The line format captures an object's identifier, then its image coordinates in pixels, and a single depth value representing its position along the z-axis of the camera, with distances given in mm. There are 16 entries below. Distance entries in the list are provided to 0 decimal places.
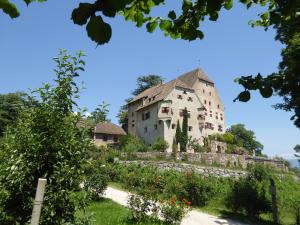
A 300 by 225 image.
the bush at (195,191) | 18672
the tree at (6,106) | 52122
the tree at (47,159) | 5301
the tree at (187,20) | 1805
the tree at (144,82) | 68688
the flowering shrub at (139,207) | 12754
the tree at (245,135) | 86312
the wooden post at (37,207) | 4453
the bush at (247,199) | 16391
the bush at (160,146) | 43344
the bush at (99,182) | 17948
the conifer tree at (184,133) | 45375
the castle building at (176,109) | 47969
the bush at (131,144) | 40222
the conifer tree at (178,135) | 45831
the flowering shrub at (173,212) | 12297
